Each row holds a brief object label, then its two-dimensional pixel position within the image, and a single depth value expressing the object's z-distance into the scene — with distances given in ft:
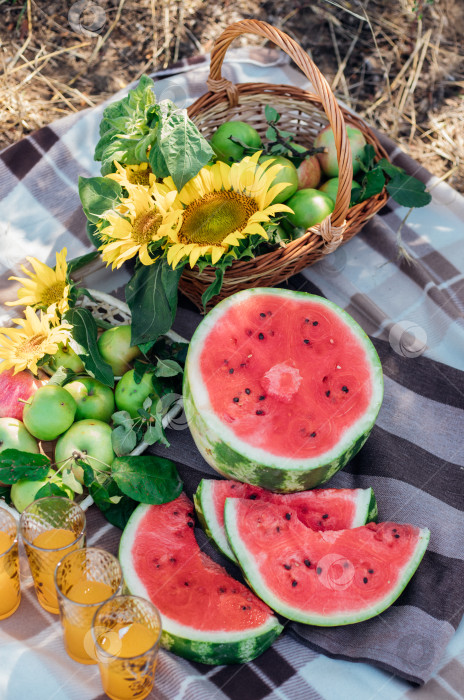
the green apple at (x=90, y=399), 5.55
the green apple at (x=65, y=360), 5.75
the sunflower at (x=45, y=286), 5.76
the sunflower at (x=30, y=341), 5.38
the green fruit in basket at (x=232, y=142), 6.18
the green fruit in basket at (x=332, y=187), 6.48
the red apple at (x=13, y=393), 5.51
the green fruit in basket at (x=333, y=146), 6.58
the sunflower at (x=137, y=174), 5.44
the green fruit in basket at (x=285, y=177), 6.01
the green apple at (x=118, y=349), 5.77
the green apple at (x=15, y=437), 5.28
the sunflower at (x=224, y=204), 5.26
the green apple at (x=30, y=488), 5.06
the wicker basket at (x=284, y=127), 5.39
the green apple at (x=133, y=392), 5.53
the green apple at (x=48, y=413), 5.22
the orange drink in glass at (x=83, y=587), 4.30
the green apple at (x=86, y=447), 5.23
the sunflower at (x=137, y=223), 5.12
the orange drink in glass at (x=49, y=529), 4.59
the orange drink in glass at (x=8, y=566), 4.51
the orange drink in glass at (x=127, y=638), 4.06
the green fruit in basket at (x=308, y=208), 6.00
